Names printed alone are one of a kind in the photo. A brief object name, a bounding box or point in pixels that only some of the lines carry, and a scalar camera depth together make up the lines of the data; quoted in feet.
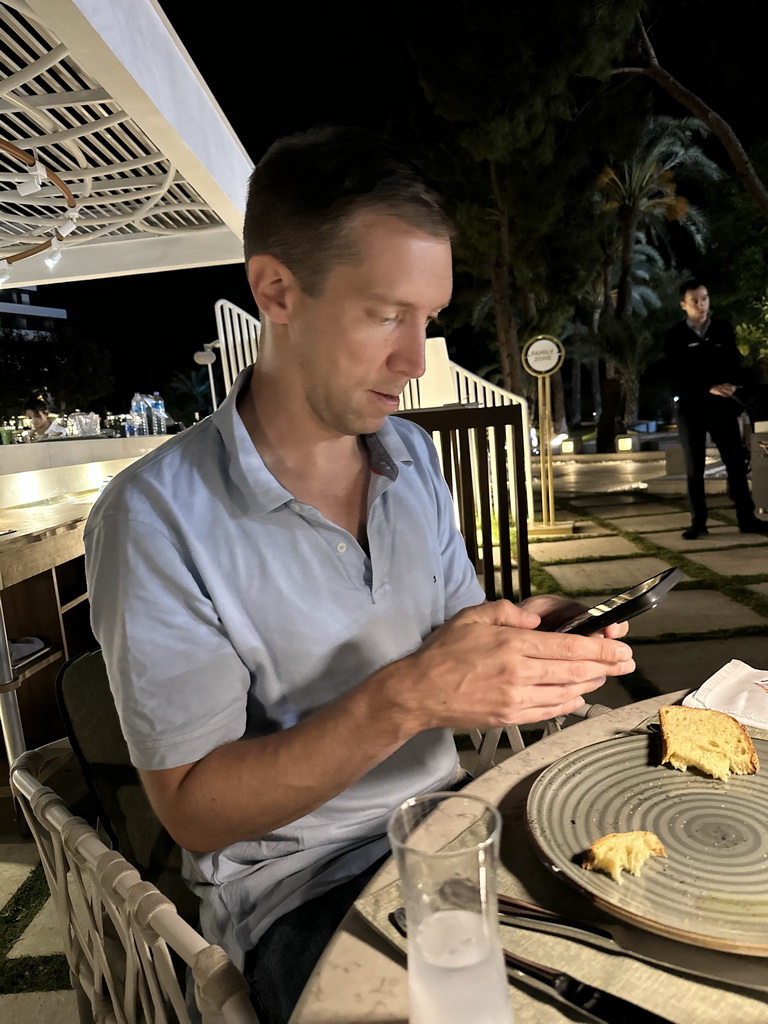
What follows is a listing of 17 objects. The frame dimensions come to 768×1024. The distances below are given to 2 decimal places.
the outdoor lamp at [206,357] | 32.14
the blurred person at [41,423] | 21.08
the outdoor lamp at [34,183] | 12.86
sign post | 23.15
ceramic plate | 2.10
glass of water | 1.71
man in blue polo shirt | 2.79
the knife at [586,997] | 1.80
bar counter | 8.57
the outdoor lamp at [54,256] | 19.40
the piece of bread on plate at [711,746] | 2.93
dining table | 1.93
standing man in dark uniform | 18.95
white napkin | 3.51
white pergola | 10.77
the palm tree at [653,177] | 65.46
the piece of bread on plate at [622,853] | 2.34
